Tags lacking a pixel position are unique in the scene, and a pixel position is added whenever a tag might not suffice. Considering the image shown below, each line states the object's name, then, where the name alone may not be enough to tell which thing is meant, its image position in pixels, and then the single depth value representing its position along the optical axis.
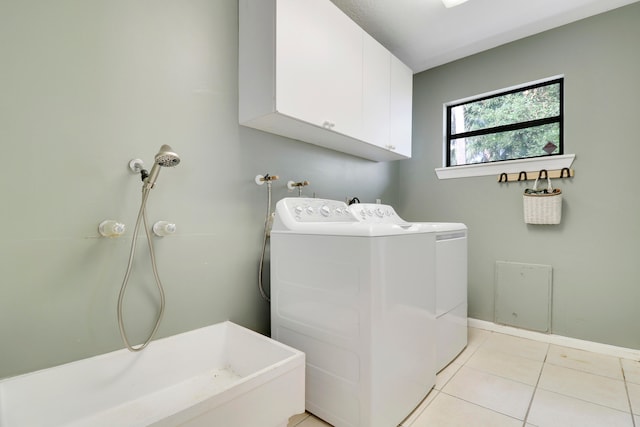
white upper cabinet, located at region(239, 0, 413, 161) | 1.48
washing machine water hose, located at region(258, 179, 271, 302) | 1.78
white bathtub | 0.91
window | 2.35
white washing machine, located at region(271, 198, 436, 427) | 1.20
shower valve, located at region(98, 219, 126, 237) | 1.15
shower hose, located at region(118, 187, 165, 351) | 1.18
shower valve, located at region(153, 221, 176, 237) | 1.33
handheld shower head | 1.09
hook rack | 2.17
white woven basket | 2.16
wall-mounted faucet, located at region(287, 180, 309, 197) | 1.94
